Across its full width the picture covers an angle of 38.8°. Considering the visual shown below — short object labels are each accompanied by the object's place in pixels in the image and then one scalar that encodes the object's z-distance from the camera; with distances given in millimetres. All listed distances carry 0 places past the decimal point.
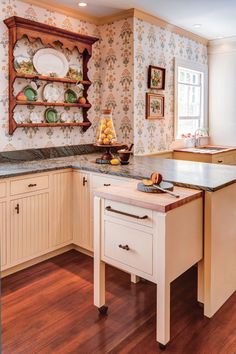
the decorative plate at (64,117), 3721
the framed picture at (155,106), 4012
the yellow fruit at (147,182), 2140
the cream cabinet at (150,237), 1864
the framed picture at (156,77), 3976
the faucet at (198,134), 5173
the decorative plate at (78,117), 3885
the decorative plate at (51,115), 3570
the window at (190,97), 4699
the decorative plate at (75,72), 3752
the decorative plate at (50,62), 3432
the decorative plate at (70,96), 3733
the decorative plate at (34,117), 3445
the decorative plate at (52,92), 3529
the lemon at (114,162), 3182
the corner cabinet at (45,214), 2705
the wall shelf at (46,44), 3146
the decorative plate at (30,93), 3357
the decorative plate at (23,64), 3256
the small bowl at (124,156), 3133
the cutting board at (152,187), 2113
